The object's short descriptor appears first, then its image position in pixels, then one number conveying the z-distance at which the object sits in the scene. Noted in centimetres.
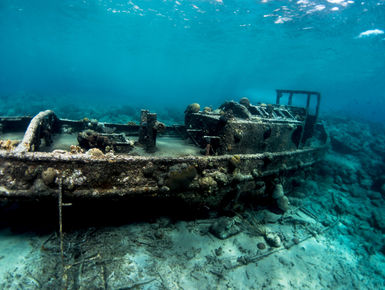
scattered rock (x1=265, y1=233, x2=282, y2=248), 524
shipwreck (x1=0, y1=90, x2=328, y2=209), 359
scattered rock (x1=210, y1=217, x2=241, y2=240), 509
